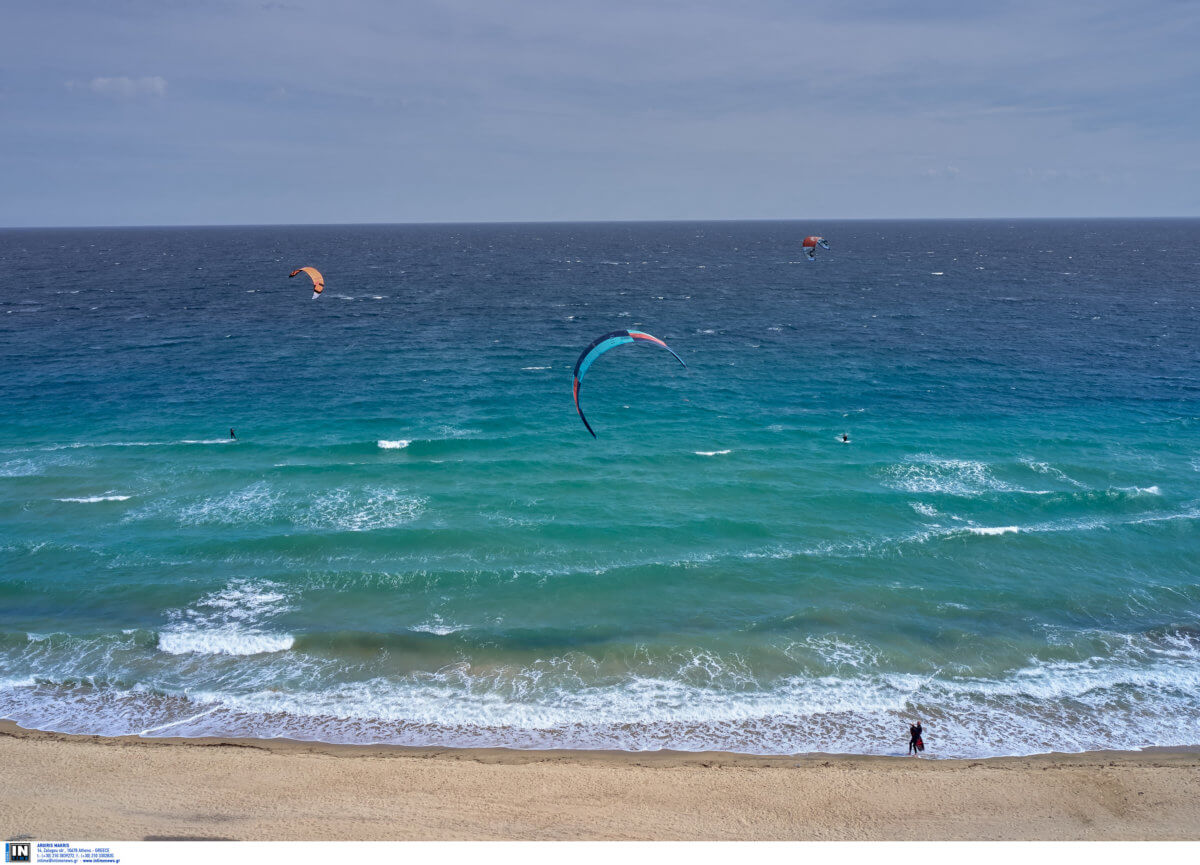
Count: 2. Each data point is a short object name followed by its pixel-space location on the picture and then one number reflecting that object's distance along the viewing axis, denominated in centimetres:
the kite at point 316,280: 5291
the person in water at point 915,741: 2386
